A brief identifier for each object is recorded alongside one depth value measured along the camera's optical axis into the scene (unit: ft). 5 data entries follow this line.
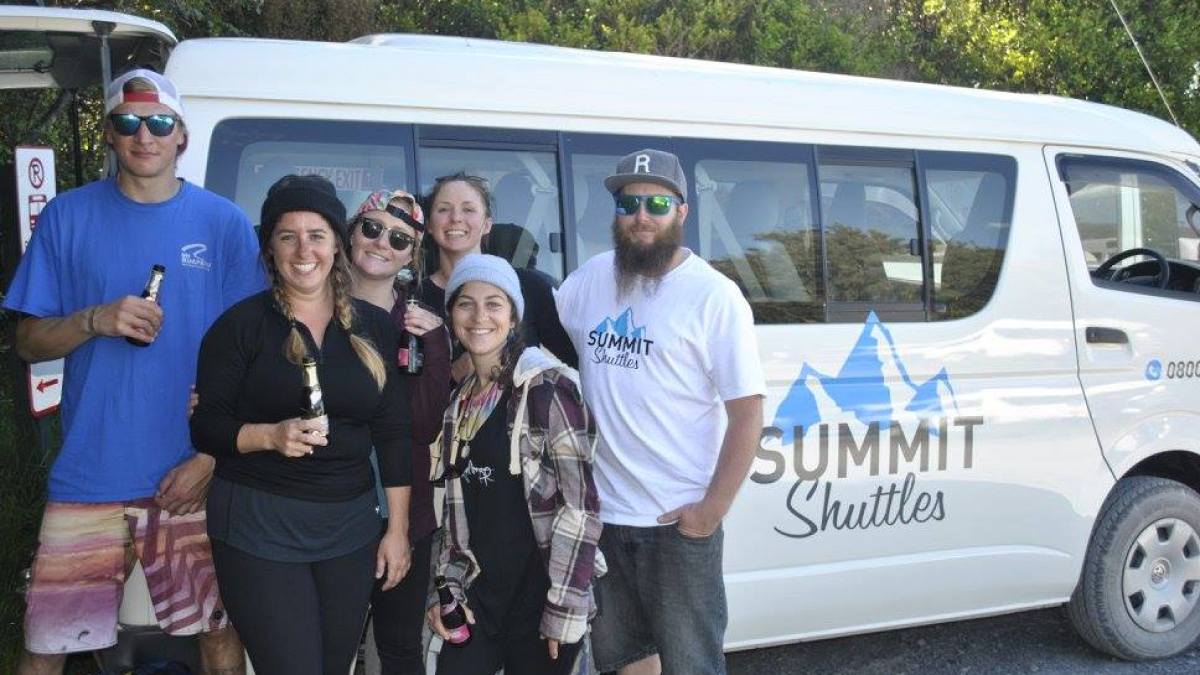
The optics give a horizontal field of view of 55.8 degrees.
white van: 12.12
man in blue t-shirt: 10.13
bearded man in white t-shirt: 10.39
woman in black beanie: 9.32
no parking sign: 14.90
